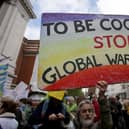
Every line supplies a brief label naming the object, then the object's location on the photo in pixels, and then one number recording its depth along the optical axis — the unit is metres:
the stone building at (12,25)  15.48
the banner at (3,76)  5.75
